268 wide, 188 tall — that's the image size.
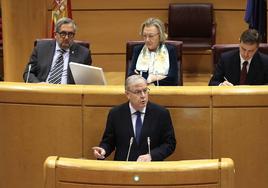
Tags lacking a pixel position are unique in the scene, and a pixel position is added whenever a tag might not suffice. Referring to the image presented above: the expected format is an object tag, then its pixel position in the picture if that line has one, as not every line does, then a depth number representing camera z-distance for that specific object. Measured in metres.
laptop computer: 7.98
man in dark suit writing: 8.59
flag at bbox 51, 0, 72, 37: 13.77
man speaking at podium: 6.78
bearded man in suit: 9.54
